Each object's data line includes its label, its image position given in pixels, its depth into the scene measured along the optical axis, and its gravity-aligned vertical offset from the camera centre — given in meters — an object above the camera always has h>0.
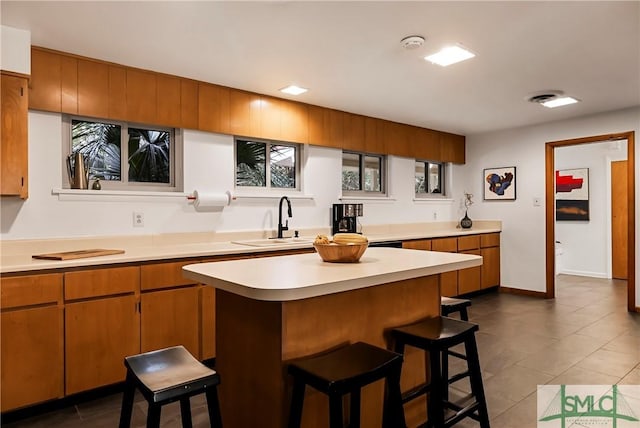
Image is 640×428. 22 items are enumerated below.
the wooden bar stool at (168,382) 1.34 -0.57
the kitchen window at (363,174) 4.88 +0.53
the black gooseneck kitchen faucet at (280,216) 3.87 +0.00
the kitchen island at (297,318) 1.57 -0.45
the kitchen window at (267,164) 3.96 +0.53
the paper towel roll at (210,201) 3.46 +0.14
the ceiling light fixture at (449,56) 2.80 +1.14
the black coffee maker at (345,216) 4.35 +0.00
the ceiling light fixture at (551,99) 3.92 +1.16
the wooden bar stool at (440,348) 1.81 -0.61
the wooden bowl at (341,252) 2.02 -0.18
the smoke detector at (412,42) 2.61 +1.13
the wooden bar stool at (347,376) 1.37 -0.56
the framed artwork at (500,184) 5.59 +0.44
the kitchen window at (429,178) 5.81 +0.54
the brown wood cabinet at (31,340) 2.21 -0.68
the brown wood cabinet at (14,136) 2.47 +0.50
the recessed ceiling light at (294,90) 3.65 +1.16
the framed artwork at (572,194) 6.89 +0.35
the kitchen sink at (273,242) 3.43 -0.22
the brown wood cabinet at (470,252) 4.79 -0.57
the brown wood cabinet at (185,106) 2.82 +0.95
